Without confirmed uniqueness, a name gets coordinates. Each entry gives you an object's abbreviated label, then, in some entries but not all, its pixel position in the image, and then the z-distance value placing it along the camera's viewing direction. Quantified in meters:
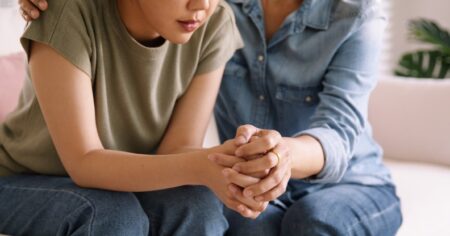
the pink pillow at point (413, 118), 1.83
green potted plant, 2.62
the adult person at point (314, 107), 1.24
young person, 1.11
